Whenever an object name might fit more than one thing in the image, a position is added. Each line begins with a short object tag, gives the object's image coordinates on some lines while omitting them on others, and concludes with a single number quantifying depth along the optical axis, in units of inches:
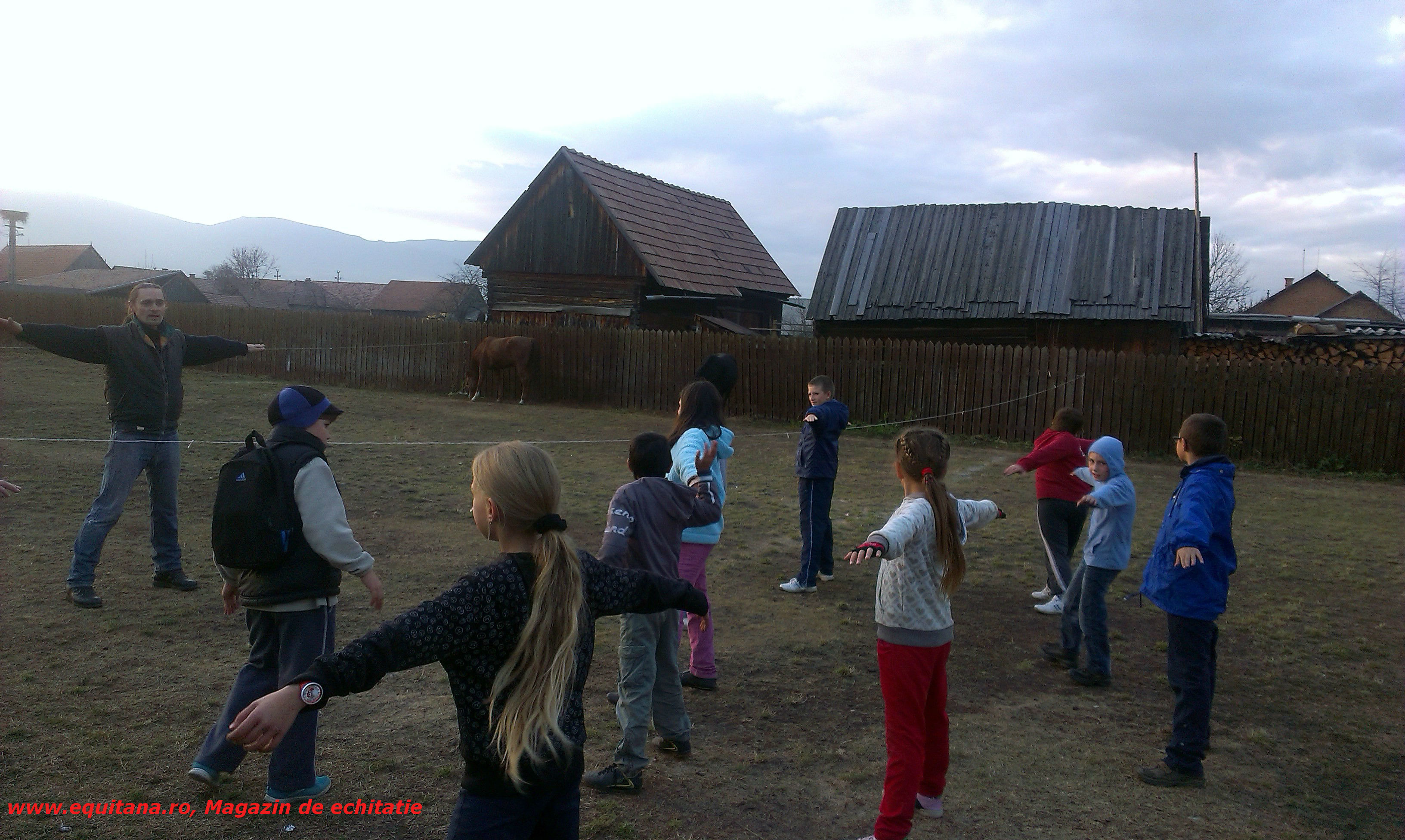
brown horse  747.4
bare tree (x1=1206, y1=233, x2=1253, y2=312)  1883.6
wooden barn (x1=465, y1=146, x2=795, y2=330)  865.5
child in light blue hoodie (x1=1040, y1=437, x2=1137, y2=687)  178.7
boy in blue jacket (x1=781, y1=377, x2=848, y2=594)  243.6
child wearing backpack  123.3
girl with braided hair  121.8
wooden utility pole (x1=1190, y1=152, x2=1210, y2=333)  714.2
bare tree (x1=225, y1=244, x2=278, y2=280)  3705.7
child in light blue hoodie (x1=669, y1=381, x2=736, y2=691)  162.1
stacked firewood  565.3
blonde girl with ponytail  76.0
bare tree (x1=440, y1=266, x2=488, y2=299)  2213.3
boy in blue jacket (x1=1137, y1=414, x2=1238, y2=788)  144.7
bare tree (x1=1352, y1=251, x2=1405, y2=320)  1913.1
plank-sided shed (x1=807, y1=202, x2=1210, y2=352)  674.2
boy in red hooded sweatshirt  204.2
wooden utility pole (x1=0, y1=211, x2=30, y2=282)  2192.4
